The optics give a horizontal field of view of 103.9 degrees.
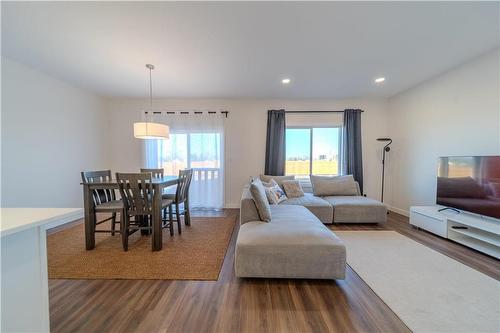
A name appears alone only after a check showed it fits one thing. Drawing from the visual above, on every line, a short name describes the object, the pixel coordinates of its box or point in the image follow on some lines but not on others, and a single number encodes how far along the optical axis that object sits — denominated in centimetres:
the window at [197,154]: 445
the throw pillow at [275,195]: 325
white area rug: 137
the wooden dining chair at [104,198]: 249
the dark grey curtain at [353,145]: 432
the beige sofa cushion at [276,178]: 399
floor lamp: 414
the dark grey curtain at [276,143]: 439
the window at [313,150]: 456
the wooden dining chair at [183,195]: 298
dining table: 243
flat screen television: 234
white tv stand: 227
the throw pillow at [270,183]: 360
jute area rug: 195
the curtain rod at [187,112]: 443
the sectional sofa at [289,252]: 178
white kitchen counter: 89
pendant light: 279
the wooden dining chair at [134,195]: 236
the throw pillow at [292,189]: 374
